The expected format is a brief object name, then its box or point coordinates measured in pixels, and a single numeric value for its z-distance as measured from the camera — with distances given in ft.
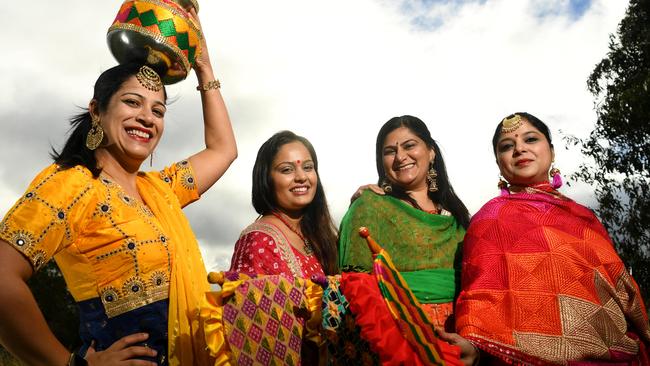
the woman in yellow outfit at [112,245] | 8.18
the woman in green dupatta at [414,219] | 13.03
